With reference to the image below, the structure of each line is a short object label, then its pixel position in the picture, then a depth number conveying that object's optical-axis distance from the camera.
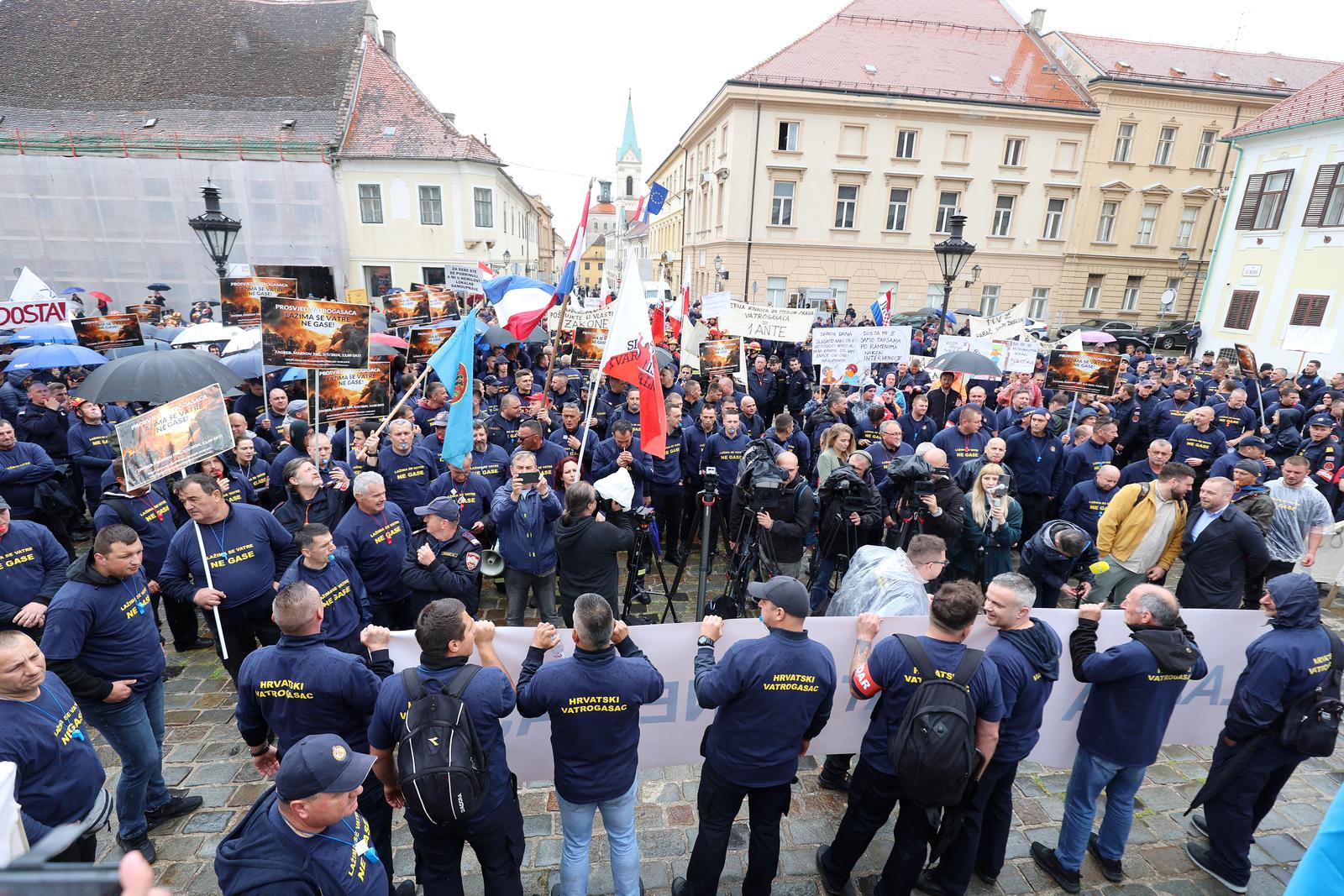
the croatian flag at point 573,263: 7.70
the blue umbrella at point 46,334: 10.34
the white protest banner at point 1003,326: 13.28
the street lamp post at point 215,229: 9.84
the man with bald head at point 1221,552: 5.46
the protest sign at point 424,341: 9.92
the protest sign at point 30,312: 11.00
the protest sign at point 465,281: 14.29
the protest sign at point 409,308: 12.93
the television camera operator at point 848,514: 6.13
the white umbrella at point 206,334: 10.76
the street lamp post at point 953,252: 10.78
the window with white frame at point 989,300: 35.19
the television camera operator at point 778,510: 5.92
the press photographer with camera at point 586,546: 5.37
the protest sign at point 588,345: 10.70
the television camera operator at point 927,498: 5.97
